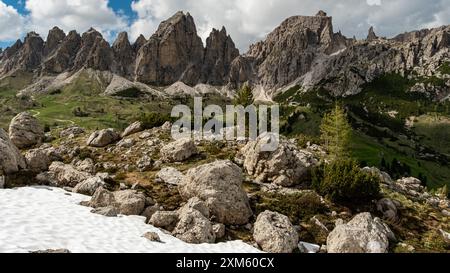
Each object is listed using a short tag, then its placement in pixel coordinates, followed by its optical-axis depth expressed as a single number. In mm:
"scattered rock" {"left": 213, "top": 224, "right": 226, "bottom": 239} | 24375
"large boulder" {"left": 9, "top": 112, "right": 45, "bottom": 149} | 54312
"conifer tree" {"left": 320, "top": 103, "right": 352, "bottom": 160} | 49378
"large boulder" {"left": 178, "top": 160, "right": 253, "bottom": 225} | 26906
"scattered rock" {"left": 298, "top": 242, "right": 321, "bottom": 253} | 23417
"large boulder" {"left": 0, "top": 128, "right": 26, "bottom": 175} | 31845
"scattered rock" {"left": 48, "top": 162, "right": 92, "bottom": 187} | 33125
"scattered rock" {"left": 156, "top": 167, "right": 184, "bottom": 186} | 33938
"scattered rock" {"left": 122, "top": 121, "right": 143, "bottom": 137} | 53928
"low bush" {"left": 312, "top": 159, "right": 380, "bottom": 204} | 31141
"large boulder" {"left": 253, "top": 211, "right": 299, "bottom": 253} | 22953
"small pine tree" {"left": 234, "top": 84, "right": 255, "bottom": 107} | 73562
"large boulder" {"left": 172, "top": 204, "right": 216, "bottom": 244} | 22984
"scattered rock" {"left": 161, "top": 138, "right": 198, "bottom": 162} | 40594
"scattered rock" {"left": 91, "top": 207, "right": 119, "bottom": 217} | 25312
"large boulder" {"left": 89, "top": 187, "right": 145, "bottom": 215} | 26578
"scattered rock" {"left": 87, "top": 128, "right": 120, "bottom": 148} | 49688
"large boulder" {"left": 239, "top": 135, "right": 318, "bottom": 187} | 34375
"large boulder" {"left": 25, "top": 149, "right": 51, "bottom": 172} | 35556
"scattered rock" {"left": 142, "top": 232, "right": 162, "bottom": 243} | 21938
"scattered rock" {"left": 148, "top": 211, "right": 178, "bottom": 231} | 24797
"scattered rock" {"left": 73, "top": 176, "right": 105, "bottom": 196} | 30453
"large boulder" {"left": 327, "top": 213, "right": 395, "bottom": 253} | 22672
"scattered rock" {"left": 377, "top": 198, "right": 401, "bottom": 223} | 29750
